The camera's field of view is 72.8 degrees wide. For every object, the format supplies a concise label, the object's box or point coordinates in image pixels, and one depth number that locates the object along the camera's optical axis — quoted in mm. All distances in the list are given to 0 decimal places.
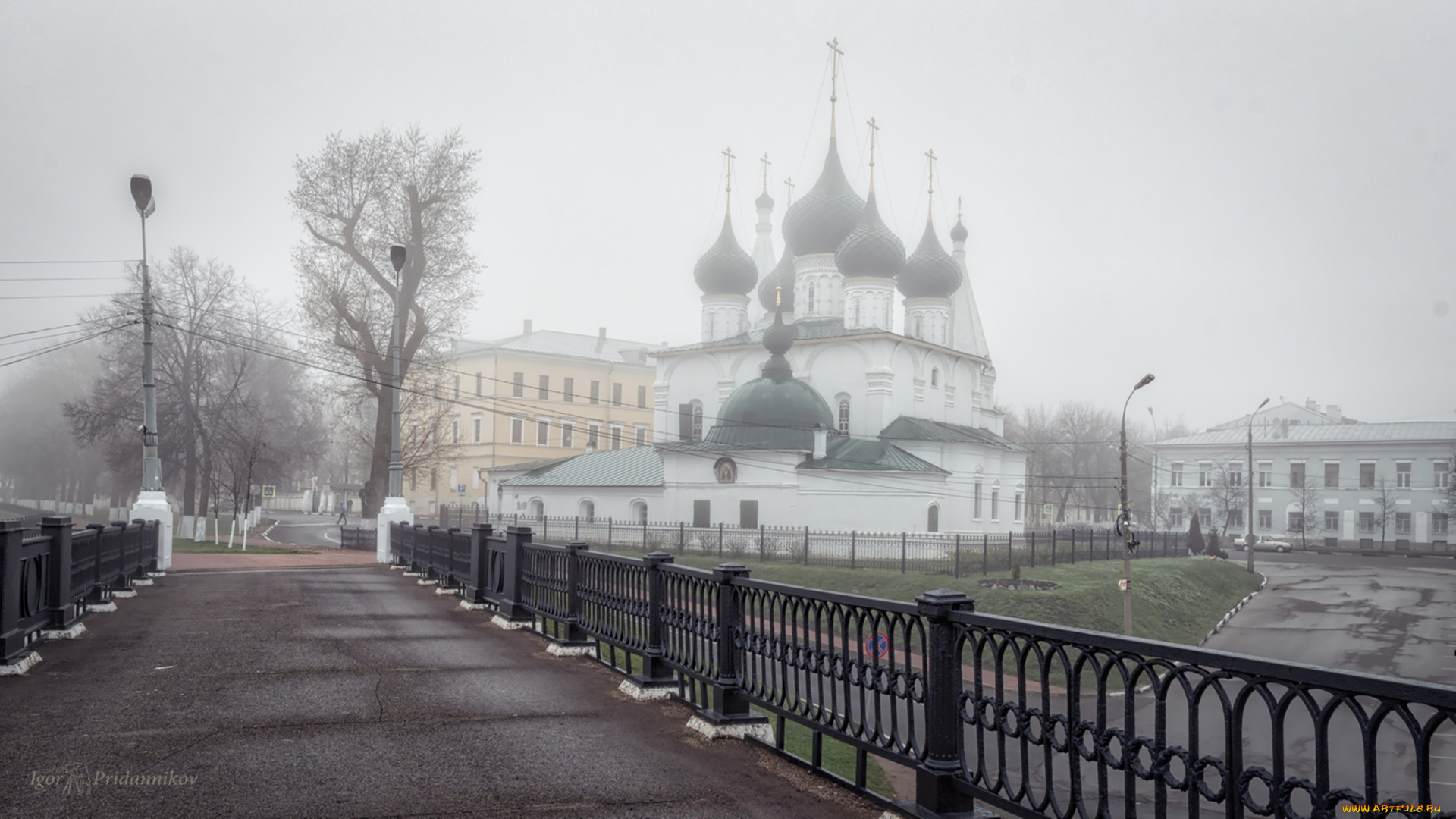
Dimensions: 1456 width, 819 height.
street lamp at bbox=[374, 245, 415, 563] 22562
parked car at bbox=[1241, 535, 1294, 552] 59812
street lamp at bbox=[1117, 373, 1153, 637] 22766
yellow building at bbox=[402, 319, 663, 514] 62156
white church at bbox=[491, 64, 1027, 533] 38125
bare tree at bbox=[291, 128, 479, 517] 31984
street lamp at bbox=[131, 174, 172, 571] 19391
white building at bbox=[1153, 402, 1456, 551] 60469
